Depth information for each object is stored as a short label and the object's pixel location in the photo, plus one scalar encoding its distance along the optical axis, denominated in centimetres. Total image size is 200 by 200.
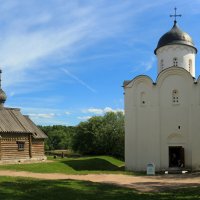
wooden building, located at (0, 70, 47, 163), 2332
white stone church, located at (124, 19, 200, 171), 2193
